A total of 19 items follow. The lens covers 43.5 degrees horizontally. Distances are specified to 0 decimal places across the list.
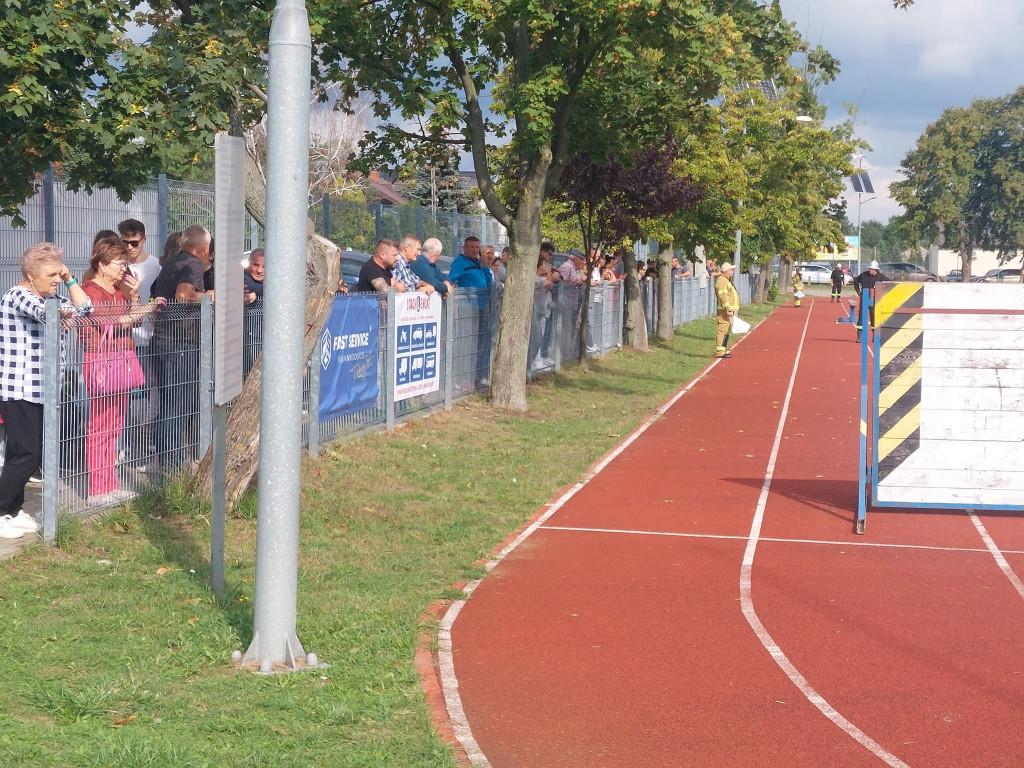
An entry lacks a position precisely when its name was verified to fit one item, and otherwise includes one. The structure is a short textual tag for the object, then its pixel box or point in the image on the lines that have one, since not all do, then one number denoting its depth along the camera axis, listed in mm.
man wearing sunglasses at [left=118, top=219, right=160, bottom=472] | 9398
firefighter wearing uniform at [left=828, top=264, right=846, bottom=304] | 73188
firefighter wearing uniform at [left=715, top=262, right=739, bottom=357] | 30125
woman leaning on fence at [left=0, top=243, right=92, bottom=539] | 8383
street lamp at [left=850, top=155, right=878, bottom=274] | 117312
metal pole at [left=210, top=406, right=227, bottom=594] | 7316
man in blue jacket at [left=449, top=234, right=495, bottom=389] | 18125
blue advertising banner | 12578
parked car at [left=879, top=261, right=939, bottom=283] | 91688
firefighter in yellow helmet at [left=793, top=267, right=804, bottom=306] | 69500
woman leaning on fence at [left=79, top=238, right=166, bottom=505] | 8852
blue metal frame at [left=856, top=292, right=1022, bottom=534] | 10969
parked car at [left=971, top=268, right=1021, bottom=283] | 88888
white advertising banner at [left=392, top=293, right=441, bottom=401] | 14656
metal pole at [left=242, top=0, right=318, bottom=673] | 6414
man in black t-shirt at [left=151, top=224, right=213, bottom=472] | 9734
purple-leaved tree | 23469
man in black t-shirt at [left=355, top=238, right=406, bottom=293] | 14570
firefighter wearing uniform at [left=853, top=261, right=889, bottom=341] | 37250
